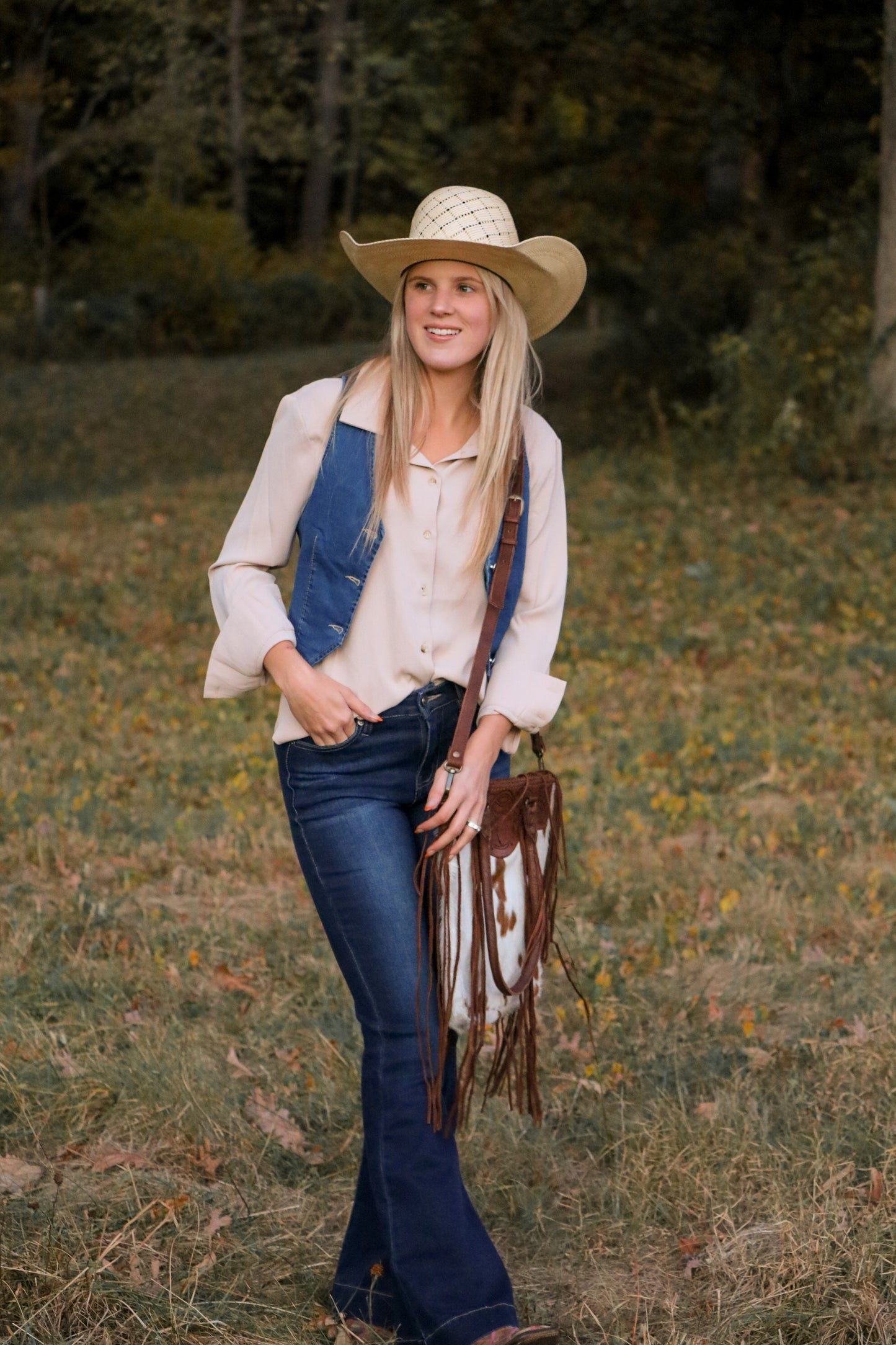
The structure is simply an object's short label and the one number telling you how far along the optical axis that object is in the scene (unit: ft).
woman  19.78
